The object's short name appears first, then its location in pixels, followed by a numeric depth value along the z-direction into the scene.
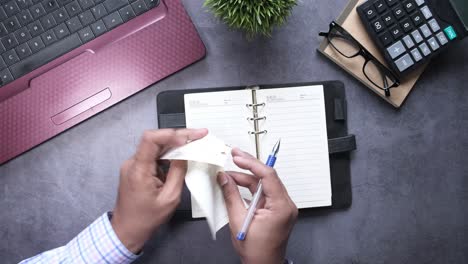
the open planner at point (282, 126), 0.79
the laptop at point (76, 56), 0.72
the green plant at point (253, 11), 0.68
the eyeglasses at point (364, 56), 0.80
